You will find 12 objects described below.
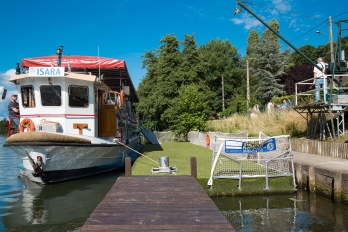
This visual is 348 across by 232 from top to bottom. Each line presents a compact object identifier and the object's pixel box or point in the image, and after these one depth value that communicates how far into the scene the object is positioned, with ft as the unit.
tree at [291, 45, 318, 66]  185.88
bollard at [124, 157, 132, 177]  33.44
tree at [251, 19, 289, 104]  145.28
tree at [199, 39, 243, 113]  182.53
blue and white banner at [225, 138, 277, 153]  35.47
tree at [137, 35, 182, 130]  135.13
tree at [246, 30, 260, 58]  238.62
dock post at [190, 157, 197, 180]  33.47
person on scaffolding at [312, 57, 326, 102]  53.21
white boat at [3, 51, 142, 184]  41.91
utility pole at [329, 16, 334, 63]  86.66
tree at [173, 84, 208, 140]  104.06
